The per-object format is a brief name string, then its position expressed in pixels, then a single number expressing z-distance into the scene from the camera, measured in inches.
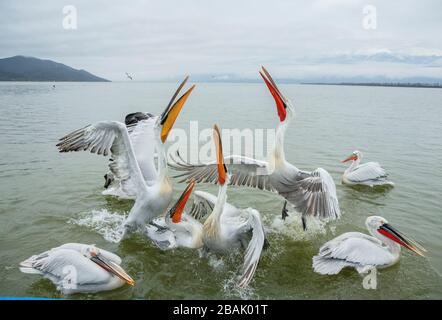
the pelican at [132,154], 216.4
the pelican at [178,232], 215.9
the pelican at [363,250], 197.5
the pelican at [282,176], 221.3
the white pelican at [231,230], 183.0
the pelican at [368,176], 345.4
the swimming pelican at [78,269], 175.5
